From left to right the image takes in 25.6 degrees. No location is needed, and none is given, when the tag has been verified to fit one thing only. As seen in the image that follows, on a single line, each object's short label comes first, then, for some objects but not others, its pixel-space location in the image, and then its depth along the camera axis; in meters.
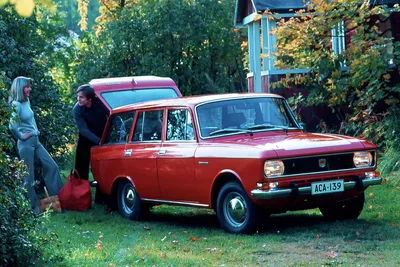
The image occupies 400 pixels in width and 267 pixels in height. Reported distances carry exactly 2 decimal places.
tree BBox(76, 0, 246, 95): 25.41
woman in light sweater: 12.48
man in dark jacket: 14.16
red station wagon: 9.75
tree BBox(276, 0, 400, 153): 16.53
